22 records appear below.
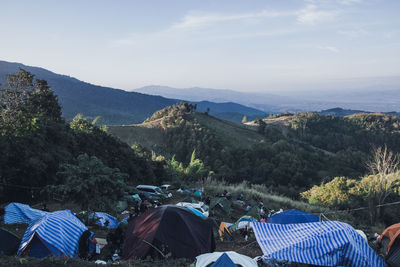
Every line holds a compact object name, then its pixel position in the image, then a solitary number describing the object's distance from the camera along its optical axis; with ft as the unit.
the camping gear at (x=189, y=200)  52.65
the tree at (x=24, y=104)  54.14
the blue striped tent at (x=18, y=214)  35.87
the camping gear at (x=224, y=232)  38.45
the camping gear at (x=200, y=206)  46.33
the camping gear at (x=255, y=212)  48.53
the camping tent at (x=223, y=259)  22.80
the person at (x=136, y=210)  42.50
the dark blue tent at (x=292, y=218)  38.96
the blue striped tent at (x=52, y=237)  26.43
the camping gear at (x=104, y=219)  37.60
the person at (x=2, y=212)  37.10
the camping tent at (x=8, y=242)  27.27
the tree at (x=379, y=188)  76.84
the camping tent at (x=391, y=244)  26.89
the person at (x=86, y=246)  27.84
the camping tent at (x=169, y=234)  26.84
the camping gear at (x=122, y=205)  47.93
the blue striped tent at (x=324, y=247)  24.17
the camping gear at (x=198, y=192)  63.99
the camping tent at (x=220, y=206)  51.85
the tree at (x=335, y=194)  83.51
